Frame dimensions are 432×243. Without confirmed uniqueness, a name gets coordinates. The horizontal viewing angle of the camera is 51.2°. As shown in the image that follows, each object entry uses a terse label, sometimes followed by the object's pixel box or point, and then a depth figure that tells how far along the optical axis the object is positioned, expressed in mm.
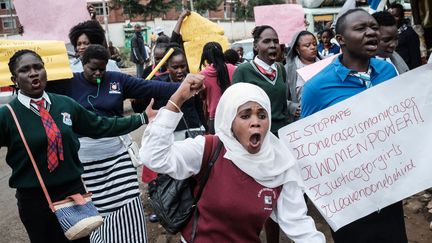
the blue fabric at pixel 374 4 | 4255
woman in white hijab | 2109
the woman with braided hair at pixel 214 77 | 4395
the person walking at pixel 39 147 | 2781
